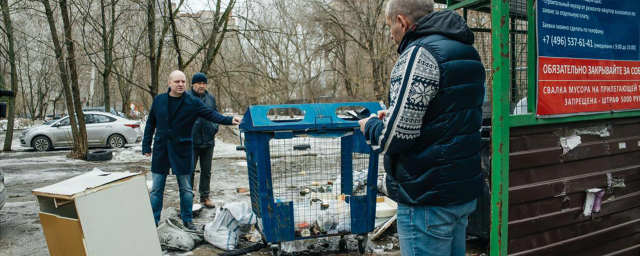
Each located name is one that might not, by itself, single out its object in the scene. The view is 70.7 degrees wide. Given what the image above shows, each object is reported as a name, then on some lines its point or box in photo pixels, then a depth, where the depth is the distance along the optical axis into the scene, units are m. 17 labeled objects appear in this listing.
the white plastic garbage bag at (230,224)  4.37
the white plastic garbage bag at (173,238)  4.25
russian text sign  2.69
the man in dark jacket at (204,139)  5.78
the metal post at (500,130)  2.53
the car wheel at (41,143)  14.84
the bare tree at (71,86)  10.62
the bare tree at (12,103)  14.48
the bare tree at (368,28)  19.08
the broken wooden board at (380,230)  4.56
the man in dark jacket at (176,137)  4.71
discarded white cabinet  2.84
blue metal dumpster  3.72
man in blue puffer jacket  1.83
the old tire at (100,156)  11.25
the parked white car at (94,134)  14.88
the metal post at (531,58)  2.63
